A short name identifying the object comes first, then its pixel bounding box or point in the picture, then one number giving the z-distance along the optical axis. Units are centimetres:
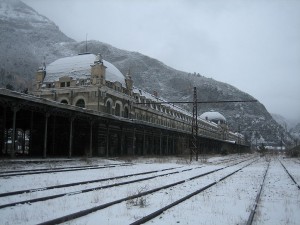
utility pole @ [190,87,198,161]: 3146
